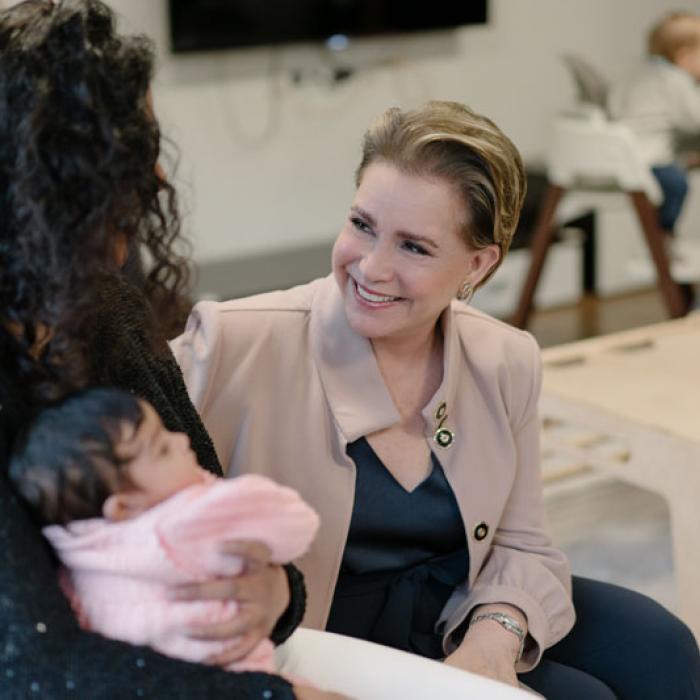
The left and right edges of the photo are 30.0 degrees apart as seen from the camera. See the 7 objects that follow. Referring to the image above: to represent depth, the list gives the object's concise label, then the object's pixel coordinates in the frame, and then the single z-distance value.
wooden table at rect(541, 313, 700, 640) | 2.23
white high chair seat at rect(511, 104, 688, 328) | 4.12
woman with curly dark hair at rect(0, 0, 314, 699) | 1.02
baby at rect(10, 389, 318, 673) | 1.03
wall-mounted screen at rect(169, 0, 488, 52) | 4.17
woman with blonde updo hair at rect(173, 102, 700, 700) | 1.57
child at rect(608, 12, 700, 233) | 4.33
